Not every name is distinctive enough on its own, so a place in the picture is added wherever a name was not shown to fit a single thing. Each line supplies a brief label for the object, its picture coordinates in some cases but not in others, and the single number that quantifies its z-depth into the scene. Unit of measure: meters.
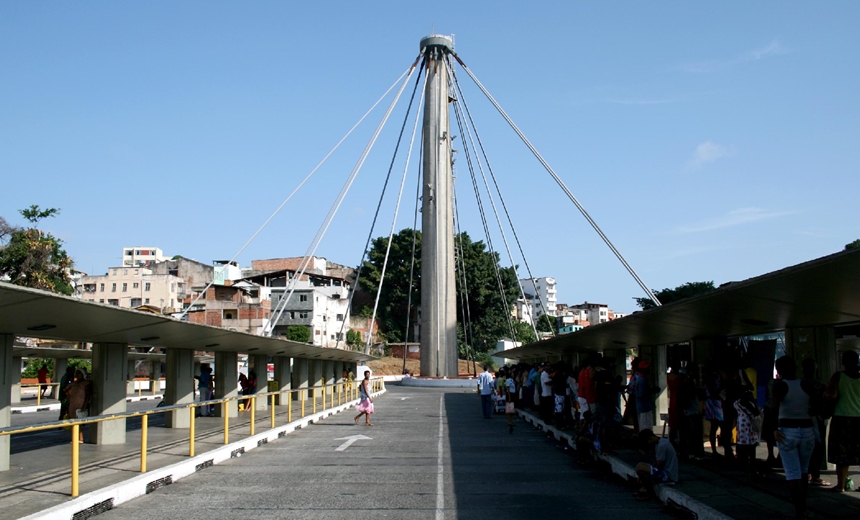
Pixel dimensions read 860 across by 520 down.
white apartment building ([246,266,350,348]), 77.00
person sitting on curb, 10.25
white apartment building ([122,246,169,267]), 136.50
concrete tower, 55.28
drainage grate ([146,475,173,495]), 10.69
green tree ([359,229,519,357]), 80.31
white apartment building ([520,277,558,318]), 140.12
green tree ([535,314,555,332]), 109.86
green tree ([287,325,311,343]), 71.94
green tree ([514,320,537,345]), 89.06
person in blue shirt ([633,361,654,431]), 12.91
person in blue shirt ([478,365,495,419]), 25.23
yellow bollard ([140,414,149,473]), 11.00
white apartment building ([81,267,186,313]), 85.31
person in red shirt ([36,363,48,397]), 35.50
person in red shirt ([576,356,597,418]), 13.41
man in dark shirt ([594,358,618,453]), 13.30
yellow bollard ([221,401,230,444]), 14.62
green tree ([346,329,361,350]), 77.31
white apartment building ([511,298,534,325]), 124.06
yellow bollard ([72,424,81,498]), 9.05
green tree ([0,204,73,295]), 45.31
